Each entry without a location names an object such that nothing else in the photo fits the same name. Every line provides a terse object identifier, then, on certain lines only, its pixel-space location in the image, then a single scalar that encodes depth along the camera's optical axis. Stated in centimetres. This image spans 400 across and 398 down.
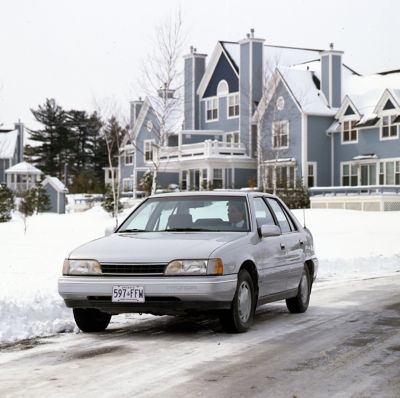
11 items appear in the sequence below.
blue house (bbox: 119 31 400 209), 5044
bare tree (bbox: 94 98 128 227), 4693
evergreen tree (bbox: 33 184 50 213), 5275
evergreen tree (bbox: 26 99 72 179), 10081
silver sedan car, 912
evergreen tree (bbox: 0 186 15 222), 4297
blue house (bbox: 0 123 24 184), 8544
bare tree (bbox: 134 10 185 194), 3372
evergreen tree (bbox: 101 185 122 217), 4731
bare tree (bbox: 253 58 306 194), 5164
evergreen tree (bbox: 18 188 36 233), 4191
